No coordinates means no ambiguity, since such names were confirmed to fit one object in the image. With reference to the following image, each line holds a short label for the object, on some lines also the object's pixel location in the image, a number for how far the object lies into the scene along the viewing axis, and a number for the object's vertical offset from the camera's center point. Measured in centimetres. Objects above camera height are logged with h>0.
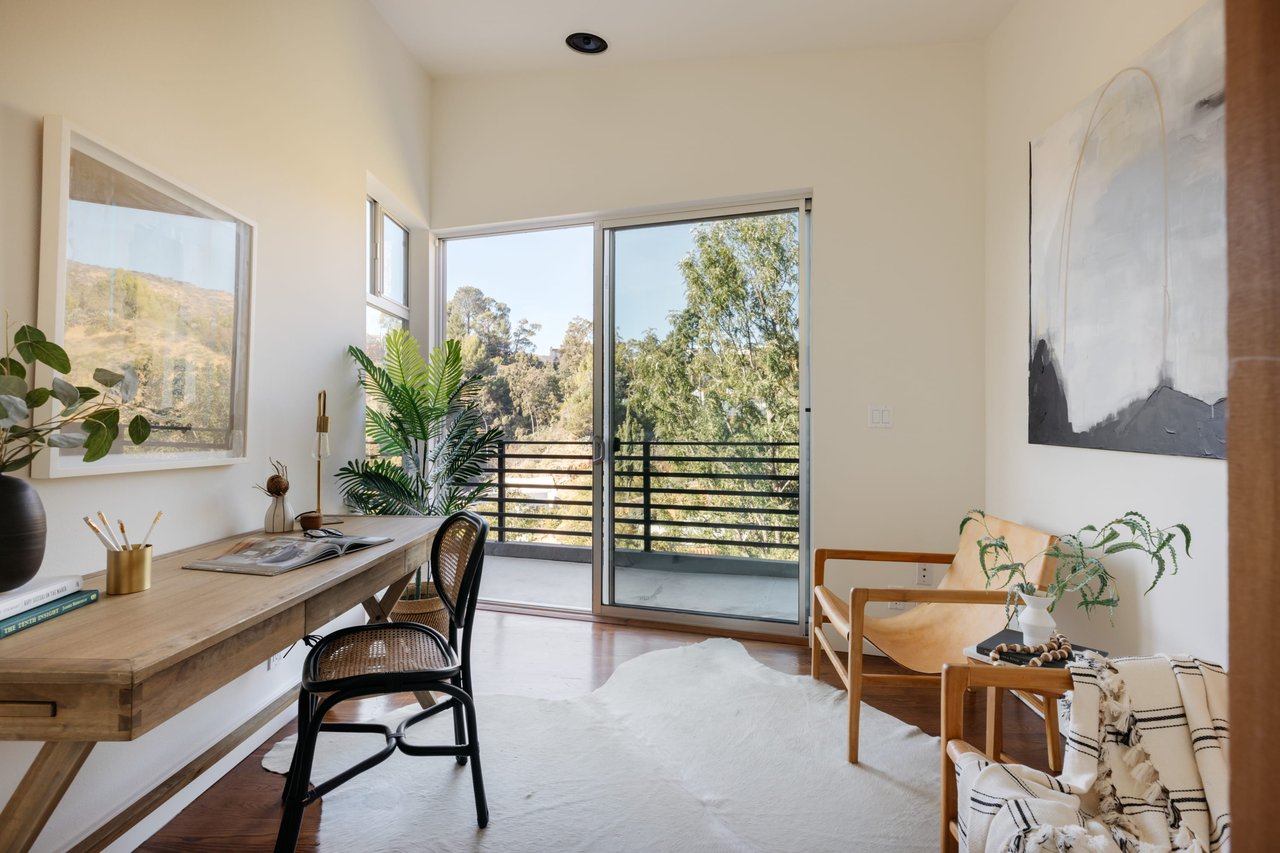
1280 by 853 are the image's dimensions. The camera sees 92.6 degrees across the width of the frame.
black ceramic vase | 110 -19
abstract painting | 156 +55
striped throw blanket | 105 -62
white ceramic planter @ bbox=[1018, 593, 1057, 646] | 165 -49
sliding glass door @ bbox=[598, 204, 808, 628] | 315 +10
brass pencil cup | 134 -31
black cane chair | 140 -60
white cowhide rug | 164 -106
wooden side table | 161 -77
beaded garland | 152 -54
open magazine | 158 -34
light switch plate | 293 +10
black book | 155 -56
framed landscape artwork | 140 +36
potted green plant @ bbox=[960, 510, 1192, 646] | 165 -39
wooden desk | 97 -40
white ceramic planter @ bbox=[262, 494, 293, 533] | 210 -29
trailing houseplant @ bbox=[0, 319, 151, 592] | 107 -1
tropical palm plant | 269 -2
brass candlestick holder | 210 -7
